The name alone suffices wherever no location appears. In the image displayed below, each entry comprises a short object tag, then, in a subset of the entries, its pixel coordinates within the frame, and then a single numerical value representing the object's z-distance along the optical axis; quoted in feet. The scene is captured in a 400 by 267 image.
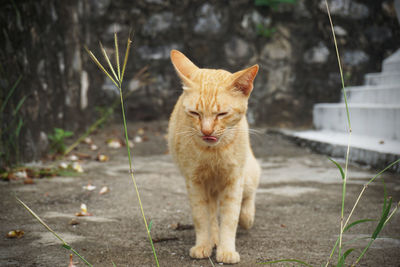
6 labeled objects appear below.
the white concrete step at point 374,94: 14.71
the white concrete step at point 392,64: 16.87
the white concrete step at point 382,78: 16.14
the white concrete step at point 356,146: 10.80
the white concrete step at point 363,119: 12.69
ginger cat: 5.74
